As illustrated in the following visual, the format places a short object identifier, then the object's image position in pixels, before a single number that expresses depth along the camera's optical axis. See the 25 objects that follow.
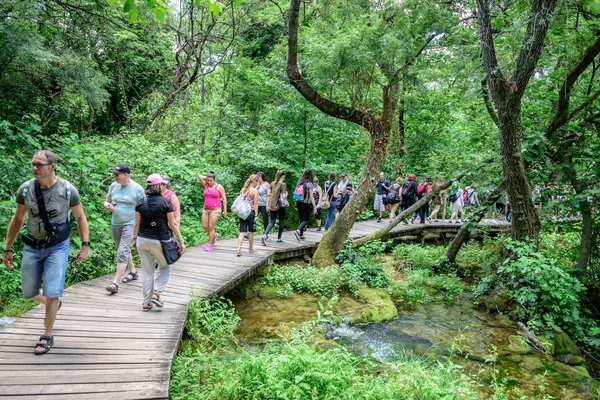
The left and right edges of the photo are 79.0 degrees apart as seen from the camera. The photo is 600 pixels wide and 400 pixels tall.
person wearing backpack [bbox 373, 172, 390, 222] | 15.25
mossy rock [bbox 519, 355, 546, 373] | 6.09
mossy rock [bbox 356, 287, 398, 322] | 7.60
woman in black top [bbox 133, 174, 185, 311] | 4.82
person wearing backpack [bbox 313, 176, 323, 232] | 11.25
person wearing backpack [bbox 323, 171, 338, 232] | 11.62
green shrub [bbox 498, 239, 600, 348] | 7.09
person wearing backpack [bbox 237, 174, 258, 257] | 8.26
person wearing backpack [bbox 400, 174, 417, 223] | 14.50
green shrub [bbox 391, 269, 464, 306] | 9.10
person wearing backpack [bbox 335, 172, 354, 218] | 11.93
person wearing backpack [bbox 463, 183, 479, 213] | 16.03
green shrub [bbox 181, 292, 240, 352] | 5.22
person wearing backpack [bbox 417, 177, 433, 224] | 14.90
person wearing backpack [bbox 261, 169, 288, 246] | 9.46
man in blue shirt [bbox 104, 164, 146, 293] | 5.56
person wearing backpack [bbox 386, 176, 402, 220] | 14.67
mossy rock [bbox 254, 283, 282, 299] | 8.15
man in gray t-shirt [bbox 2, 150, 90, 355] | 3.72
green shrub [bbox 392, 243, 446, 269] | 11.44
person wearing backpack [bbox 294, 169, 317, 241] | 10.22
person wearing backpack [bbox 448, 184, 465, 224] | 16.44
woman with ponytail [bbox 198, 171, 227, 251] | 8.30
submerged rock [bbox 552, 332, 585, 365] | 6.56
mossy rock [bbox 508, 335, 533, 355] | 6.63
